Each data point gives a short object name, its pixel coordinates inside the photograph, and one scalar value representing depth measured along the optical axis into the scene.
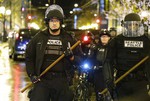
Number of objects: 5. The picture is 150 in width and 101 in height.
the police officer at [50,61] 7.47
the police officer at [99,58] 10.97
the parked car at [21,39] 32.71
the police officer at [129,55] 7.57
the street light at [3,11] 54.71
